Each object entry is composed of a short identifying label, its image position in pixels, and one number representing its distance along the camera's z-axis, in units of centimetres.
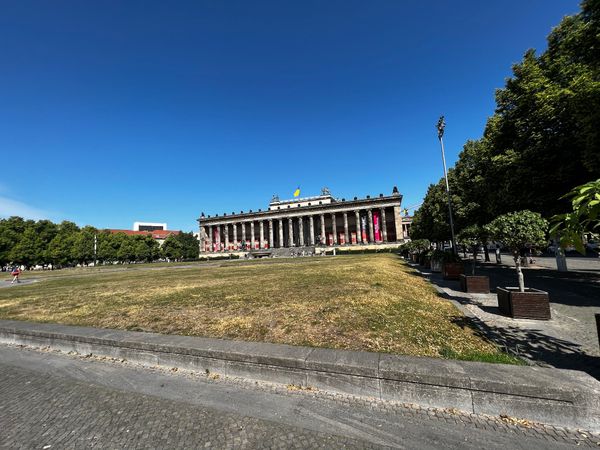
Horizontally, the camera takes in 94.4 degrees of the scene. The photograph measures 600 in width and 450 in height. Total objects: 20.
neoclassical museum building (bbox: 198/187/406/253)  8182
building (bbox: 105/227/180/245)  14349
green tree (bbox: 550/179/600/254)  227
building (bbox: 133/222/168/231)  18000
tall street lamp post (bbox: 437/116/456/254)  2562
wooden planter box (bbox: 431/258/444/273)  2123
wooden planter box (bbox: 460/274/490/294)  1250
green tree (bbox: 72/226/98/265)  7806
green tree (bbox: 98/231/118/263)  8306
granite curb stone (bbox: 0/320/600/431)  330
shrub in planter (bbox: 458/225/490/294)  1250
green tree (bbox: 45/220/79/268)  7419
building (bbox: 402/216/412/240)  11072
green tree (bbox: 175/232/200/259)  9984
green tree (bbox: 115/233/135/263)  8581
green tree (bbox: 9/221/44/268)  6950
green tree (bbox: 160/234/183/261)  9494
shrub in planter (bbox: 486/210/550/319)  800
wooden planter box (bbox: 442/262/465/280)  1695
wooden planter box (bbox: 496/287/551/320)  790
